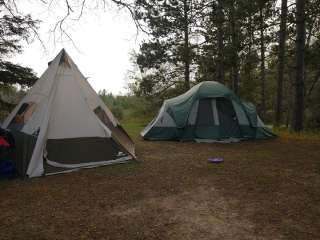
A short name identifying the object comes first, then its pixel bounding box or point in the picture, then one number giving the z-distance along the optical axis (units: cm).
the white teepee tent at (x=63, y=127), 563
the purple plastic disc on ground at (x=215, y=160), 639
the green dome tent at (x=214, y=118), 909
